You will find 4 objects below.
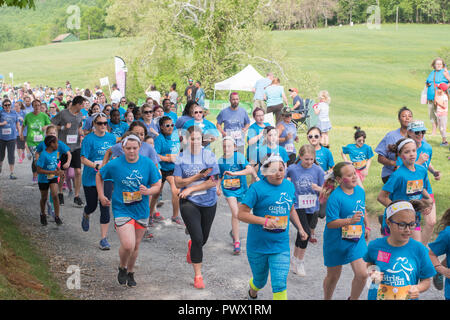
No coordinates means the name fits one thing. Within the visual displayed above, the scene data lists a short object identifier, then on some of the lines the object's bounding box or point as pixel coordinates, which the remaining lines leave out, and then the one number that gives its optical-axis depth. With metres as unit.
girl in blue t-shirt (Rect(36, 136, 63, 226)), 9.39
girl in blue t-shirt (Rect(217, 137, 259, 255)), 8.01
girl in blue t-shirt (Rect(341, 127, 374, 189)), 9.68
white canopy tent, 25.17
